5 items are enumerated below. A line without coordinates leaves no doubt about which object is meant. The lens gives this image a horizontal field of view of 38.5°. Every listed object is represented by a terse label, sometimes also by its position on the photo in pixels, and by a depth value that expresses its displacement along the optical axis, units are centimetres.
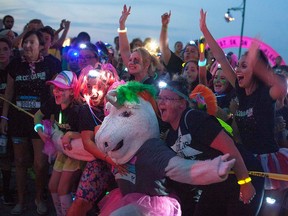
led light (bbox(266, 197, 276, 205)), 373
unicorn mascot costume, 258
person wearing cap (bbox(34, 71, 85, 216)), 409
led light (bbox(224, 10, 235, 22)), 1750
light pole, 1739
